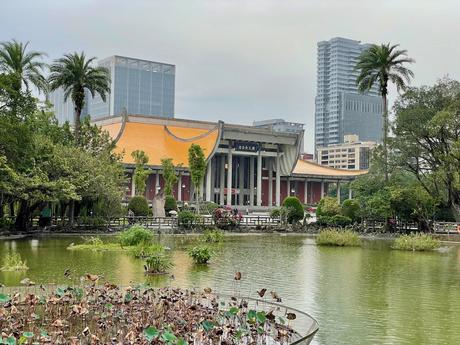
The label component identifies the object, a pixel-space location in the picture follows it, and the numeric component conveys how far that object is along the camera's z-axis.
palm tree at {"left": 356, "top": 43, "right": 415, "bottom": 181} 44.38
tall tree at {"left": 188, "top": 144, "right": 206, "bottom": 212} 49.44
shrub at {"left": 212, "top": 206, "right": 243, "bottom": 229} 42.06
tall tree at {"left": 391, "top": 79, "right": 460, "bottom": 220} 39.00
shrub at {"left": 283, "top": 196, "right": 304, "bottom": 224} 46.16
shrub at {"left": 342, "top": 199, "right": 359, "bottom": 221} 46.26
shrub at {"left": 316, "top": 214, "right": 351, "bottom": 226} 44.44
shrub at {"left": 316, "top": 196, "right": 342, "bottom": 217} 46.50
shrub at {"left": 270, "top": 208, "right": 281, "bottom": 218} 47.26
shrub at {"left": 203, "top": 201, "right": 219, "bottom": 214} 56.22
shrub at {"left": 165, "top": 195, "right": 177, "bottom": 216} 49.66
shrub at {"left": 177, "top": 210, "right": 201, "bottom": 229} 40.47
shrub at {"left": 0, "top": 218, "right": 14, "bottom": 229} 33.93
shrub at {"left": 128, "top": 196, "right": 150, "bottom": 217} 46.09
